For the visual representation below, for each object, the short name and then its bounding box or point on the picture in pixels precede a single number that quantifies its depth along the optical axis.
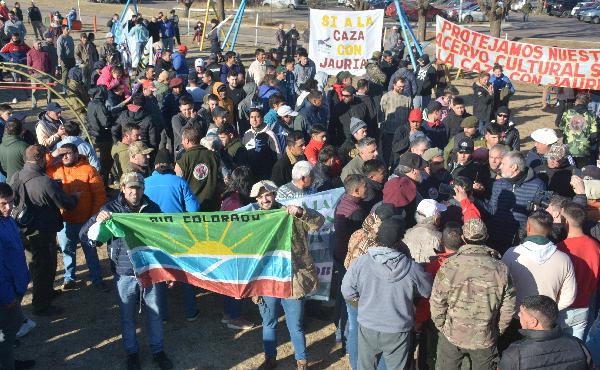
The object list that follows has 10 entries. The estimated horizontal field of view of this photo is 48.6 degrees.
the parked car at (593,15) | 40.16
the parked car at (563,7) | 43.72
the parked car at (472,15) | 38.75
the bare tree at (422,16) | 24.94
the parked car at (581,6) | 41.50
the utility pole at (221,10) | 30.73
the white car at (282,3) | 45.56
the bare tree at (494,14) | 23.47
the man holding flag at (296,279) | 5.93
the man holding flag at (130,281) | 5.90
